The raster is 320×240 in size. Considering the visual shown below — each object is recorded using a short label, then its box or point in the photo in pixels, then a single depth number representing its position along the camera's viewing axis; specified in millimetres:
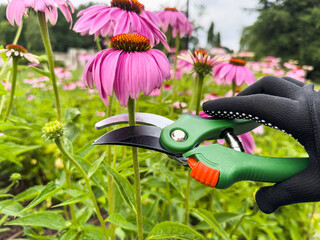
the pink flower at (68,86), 1915
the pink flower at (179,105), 1186
